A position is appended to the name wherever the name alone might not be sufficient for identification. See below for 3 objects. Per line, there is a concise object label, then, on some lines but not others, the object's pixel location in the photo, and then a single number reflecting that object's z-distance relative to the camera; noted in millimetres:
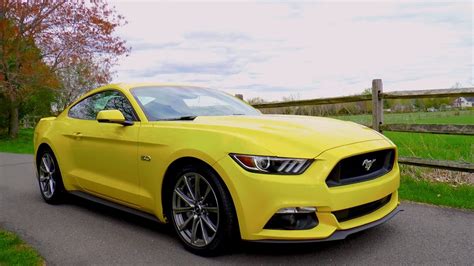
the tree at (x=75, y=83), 25828
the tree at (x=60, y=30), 16828
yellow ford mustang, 3059
